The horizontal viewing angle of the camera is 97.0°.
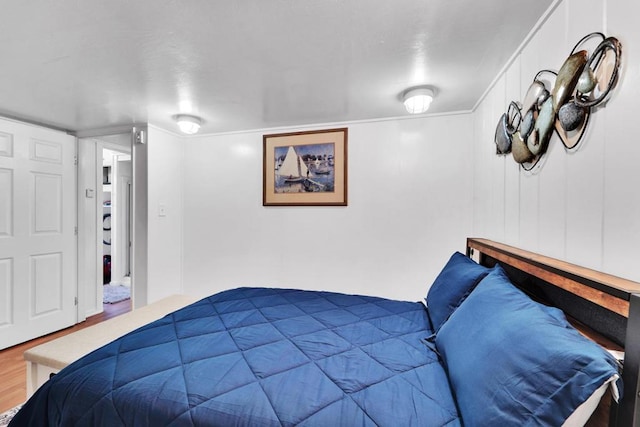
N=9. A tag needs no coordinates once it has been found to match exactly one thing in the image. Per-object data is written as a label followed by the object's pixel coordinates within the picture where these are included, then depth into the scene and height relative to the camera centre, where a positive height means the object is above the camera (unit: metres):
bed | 0.69 -0.59
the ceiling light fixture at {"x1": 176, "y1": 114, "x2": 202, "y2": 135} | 2.67 +0.85
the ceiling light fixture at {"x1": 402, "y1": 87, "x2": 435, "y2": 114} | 2.07 +0.86
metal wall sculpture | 0.91 +0.45
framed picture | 2.87 +0.46
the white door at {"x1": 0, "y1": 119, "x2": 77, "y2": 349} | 2.56 -0.21
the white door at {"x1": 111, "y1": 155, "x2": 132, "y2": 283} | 4.88 -0.15
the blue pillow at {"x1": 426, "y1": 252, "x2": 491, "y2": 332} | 1.39 -0.39
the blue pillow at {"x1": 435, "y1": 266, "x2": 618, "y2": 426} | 0.64 -0.39
